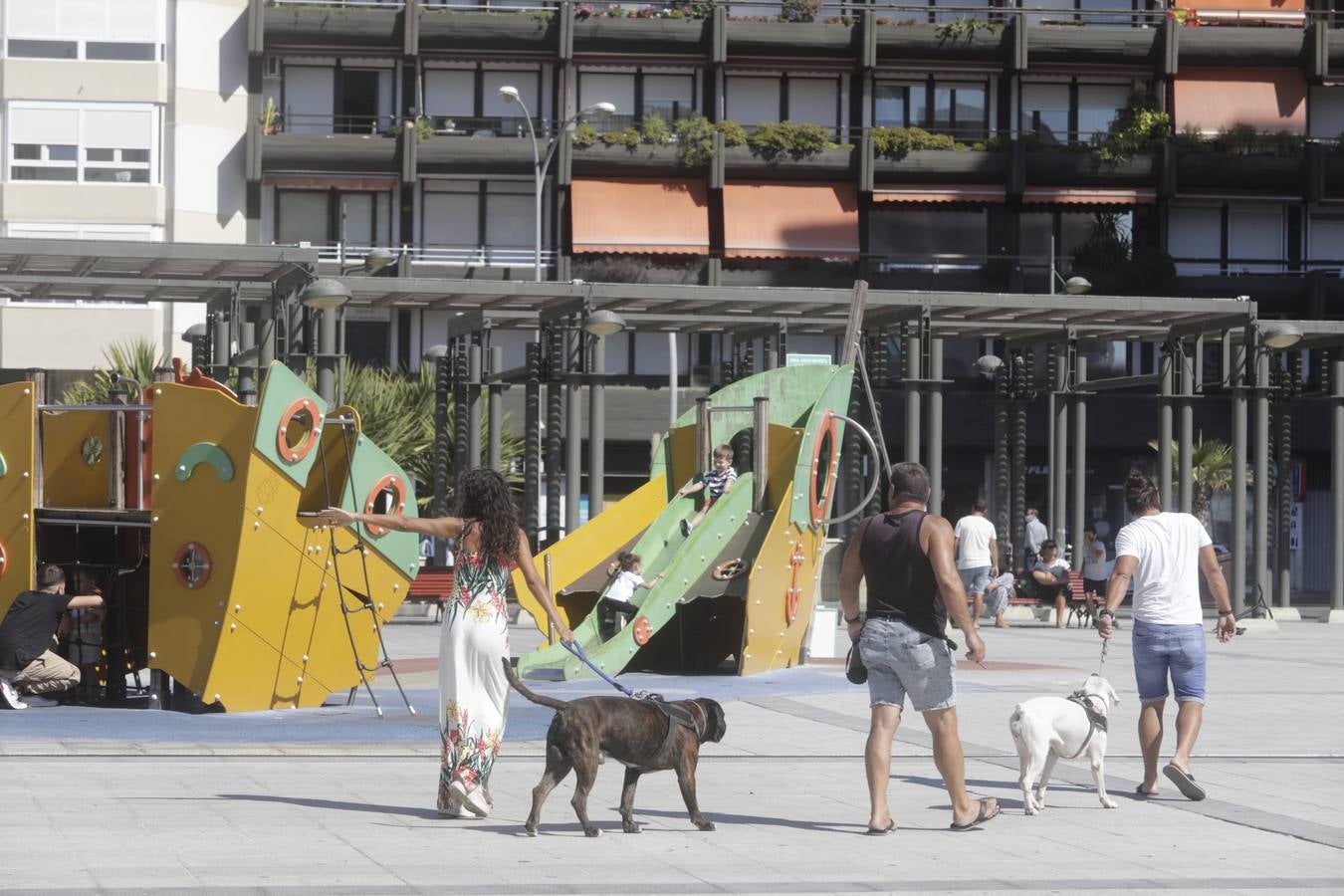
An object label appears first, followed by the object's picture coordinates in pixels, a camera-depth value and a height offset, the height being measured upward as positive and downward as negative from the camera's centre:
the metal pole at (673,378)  42.75 +1.70
